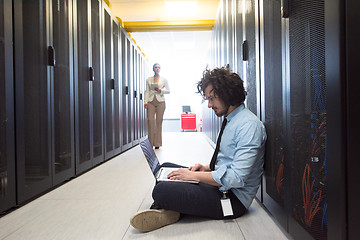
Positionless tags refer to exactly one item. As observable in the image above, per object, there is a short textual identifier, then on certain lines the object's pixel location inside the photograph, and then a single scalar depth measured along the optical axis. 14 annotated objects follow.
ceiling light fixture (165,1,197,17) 5.77
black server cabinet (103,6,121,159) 3.92
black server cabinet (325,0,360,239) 0.76
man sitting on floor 1.43
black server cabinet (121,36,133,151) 5.04
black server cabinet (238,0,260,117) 1.88
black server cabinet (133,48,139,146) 5.99
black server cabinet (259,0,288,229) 1.39
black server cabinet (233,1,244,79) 2.40
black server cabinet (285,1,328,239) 0.95
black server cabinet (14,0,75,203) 1.88
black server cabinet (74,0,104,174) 2.91
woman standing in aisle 5.13
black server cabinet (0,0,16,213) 1.70
